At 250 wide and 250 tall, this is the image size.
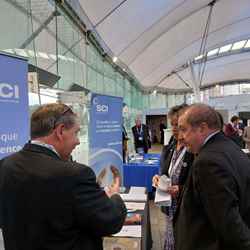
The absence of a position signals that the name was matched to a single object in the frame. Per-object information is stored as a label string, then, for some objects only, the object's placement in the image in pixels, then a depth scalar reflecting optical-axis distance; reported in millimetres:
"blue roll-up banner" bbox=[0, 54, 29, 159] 1654
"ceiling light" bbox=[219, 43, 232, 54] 17133
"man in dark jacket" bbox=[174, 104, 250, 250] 1333
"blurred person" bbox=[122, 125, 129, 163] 6286
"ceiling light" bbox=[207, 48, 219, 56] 17578
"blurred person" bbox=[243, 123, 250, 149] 7862
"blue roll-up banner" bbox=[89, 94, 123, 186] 3906
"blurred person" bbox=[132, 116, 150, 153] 8367
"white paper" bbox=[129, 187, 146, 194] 3197
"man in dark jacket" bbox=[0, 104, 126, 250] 1070
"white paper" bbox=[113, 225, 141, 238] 2014
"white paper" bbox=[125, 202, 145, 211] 2572
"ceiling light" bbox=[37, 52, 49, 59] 3309
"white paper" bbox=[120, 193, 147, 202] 2859
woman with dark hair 2248
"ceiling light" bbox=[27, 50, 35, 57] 3002
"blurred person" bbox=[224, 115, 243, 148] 7629
